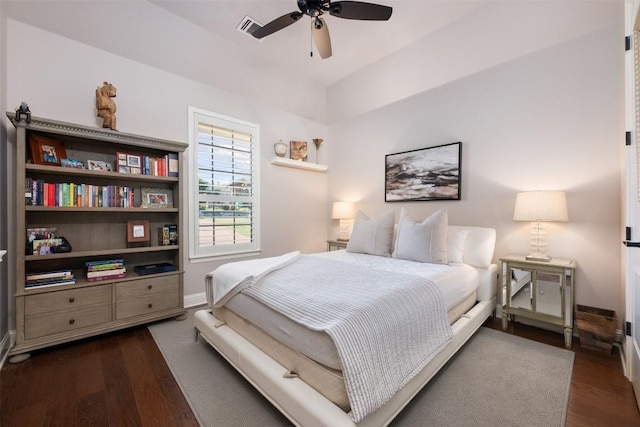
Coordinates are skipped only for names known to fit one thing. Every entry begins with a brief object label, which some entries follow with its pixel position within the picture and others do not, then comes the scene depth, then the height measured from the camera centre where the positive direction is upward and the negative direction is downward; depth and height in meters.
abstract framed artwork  3.09 +0.46
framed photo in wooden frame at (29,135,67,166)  2.14 +0.49
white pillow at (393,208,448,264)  2.48 -0.30
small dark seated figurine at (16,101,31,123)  1.94 +0.72
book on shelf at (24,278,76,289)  2.07 -0.60
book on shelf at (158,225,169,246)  2.79 -0.27
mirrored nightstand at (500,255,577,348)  2.18 -0.71
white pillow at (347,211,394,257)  2.93 -0.31
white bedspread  1.80 -0.48
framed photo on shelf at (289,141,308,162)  4.14 +0.94
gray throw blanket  1.13 -0.54
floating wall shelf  3.86 +0.70
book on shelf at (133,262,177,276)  2.60 -0.60
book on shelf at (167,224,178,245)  2.80 -0.27
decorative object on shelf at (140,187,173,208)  2.71 +0.12
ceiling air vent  2.96 +2.12
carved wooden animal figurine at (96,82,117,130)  2.41 +0.97
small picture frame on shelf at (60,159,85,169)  2.26 +0.40
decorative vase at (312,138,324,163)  4.45 +1.15
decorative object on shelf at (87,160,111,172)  2.41 +0.41
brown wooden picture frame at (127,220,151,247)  2.61 -0.23
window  3.21 +0.32
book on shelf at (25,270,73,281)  2.08 -0.53
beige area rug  1.42 -1.12
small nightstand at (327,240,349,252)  3.93 -0.53
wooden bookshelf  2.01 -0.30
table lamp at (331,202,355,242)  4.04 -0.07
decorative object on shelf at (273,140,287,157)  3.91 +0.91
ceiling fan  2.06 +1.58
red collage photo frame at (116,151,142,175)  2.50 +0.45
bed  1.17 -0.76
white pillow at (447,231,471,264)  2.59 -0.35
